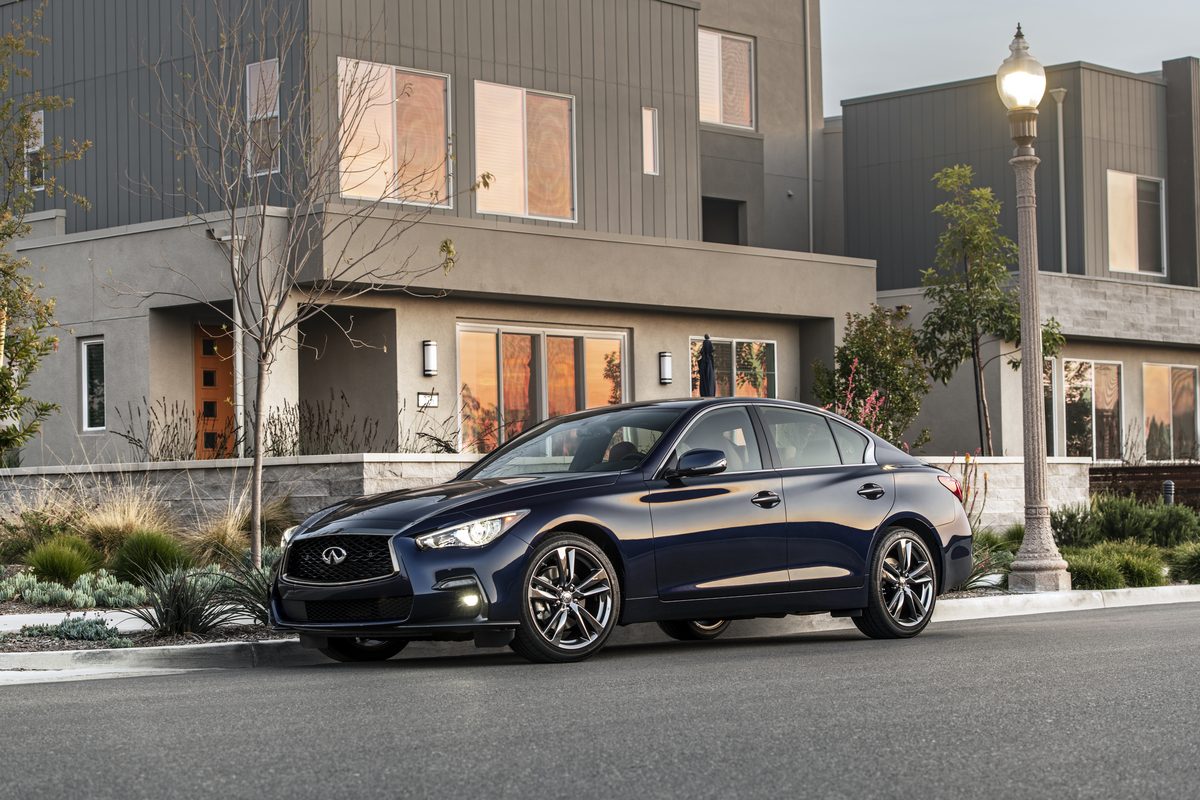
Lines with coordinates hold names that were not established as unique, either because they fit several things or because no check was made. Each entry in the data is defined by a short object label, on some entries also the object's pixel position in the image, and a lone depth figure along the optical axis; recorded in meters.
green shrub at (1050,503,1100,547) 20.67
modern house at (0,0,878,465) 21.91
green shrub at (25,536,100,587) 15.53
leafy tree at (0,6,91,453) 15.00
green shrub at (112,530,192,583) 15.36
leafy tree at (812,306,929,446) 24.80
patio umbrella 19.88
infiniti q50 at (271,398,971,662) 9.93
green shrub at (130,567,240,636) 11.68
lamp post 15.93
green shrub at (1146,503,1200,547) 21.78
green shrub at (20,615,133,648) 11.39
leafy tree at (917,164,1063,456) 26.70
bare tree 20.41
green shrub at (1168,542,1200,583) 18.31
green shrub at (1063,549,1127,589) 16.84
